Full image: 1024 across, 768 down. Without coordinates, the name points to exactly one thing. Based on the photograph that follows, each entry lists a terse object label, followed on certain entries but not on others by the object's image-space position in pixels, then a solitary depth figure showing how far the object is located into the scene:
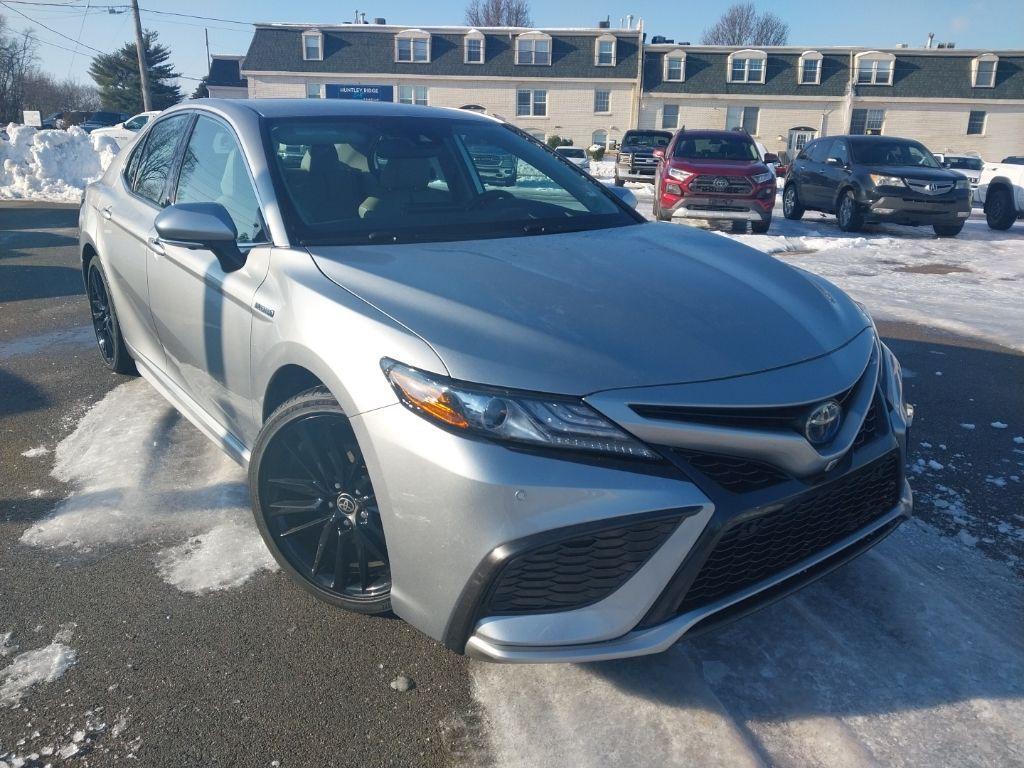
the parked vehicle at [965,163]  25.39
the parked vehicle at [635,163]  24.31
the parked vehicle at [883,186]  12.81
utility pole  32.28
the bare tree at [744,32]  76.00
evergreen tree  62.66
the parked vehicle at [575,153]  31.63
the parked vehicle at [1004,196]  14.11
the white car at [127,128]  26.10
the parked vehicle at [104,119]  44.25
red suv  12.69
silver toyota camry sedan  2.00
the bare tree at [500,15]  74.50
